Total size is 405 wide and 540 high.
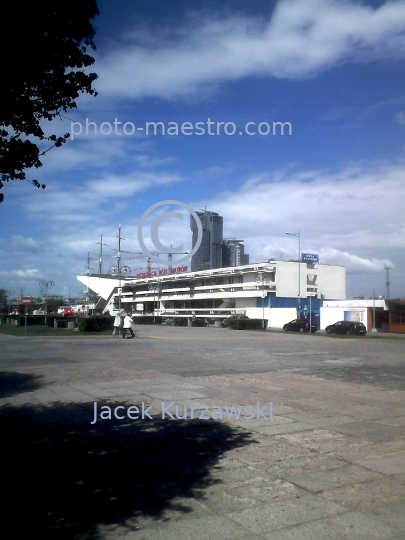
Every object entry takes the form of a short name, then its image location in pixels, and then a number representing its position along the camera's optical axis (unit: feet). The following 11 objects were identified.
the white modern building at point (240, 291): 233.76
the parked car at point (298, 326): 167.32
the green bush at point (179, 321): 236.63
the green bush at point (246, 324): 182.80
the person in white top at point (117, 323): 104.35
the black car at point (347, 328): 147.84
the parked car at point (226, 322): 211.61
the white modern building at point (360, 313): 173.99
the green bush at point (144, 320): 242.78
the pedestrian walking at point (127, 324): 99.19
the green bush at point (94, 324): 120.67
